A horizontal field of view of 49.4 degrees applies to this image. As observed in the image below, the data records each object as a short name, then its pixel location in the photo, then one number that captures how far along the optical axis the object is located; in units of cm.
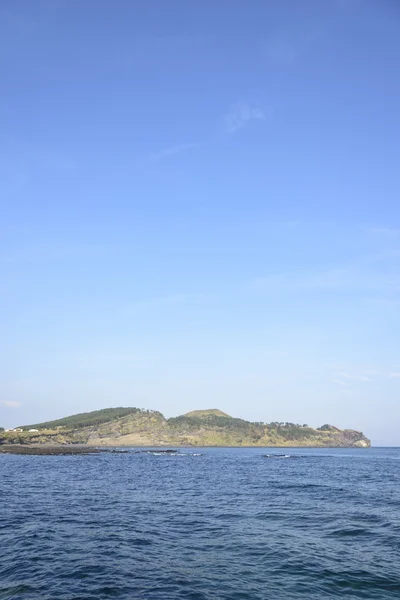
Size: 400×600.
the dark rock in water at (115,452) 18104
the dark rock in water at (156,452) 19288
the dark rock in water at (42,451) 15276
